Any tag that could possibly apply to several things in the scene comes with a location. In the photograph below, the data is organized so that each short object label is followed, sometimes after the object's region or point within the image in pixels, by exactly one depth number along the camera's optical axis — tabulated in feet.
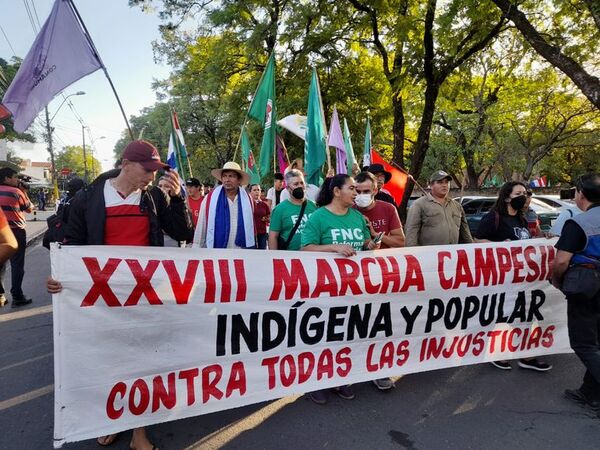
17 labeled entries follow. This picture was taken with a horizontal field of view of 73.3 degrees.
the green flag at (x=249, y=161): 31.13
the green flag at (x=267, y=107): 16.87
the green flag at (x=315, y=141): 17.10
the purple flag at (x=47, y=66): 10.56
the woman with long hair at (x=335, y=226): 10.46
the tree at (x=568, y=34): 22.20
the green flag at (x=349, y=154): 33.17
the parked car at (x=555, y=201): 42.03
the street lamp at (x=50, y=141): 86.30
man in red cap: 8.58
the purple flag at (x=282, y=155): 30.10
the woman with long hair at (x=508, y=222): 12.69
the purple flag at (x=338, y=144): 22.84
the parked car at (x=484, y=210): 39.19
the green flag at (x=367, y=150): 31.44
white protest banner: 8.05
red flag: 20.33
